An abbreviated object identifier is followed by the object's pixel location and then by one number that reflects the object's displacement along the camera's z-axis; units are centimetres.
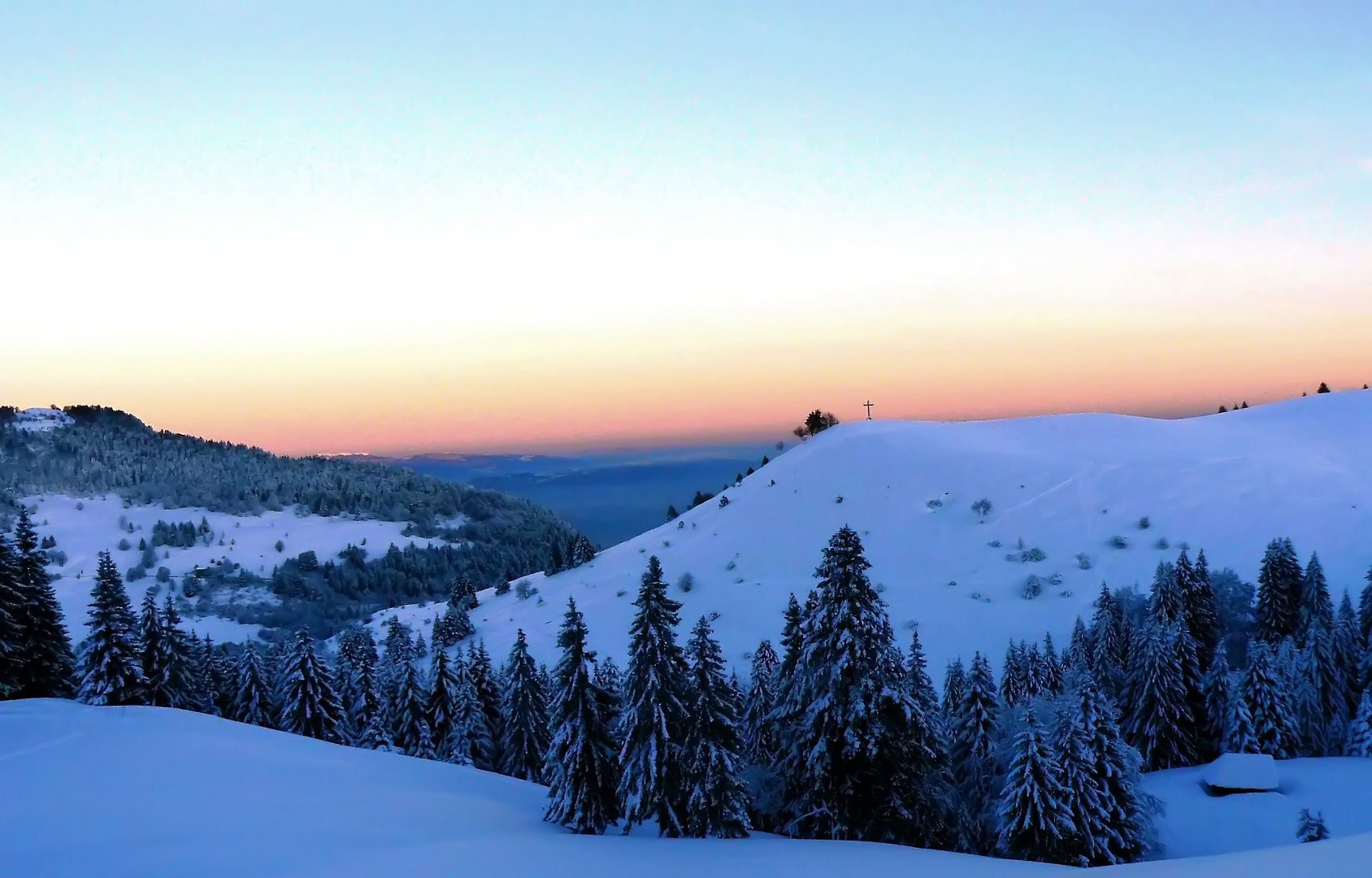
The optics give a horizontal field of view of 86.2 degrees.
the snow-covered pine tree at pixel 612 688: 2406
